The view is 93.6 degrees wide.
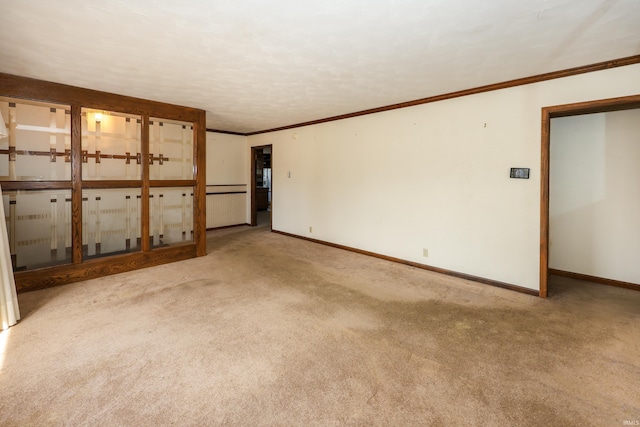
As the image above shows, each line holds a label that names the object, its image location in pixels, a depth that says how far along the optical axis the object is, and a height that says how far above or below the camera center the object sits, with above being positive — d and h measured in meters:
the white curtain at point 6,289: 2.62 -0.77
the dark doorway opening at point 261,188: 7.74 +0.51
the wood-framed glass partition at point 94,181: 3.47 +0.28
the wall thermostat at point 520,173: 3.46 +0.37
